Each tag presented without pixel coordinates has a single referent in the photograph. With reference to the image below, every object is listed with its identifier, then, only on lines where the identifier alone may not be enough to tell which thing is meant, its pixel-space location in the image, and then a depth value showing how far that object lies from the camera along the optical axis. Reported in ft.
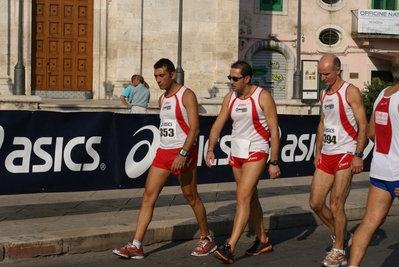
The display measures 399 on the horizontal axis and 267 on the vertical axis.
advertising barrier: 35.22
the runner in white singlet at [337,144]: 27.48
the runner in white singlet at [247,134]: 27.50
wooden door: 94.48
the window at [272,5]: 122.93
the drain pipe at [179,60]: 86.17
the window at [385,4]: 130.31
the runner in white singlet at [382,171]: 22.11
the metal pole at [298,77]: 100.01
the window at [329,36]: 127.44
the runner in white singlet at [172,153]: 27.68
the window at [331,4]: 126.82
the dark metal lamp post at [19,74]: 75.72
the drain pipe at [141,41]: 96.37
